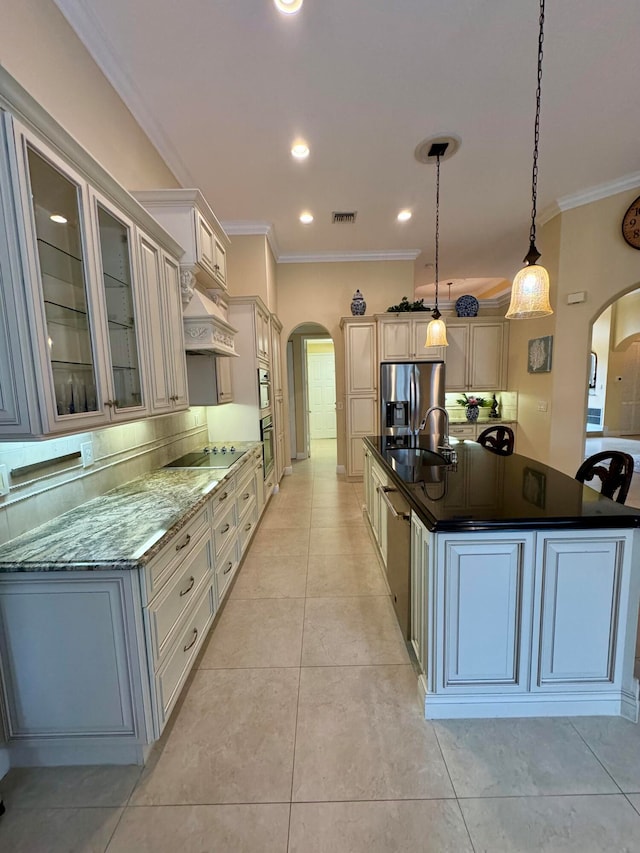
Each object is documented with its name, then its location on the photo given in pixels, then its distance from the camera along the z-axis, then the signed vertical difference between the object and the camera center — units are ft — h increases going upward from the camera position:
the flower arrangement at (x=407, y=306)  16.48 +3.70
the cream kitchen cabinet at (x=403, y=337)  16.49 +2.27
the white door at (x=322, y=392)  29.81 -0.39
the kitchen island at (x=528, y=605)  4.61 -3.00
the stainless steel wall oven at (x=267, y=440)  12.90 -1.98
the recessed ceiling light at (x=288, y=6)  5.86 +6.43
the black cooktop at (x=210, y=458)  8.75 -1.82
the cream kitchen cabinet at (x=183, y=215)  7.70 +3.92
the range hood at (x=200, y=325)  8.11 +1.55
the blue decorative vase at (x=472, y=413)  18.56 -1.55
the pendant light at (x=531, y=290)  6.32 +1.68
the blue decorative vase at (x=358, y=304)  16.66 +3.91
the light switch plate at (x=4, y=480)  4.42 -1.07
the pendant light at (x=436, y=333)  10.48 +1.55
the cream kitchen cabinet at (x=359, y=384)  16.78 +0.13
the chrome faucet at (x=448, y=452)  8.13 -1.60
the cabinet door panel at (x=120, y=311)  5.21 +1.32
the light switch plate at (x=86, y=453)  5.94 -1.01
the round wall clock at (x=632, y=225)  11.65 +5.18
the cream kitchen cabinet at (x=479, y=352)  18.19 +1.67
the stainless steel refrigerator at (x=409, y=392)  16.26 -0.33
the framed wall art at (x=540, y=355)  14.13 +1.15
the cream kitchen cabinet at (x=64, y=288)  3.62 +1.37
